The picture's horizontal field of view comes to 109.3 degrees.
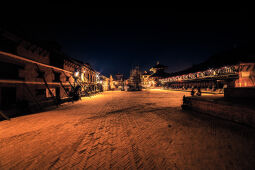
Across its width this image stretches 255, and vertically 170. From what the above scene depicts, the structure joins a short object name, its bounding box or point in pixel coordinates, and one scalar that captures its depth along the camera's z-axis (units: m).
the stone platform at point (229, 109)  4.41
